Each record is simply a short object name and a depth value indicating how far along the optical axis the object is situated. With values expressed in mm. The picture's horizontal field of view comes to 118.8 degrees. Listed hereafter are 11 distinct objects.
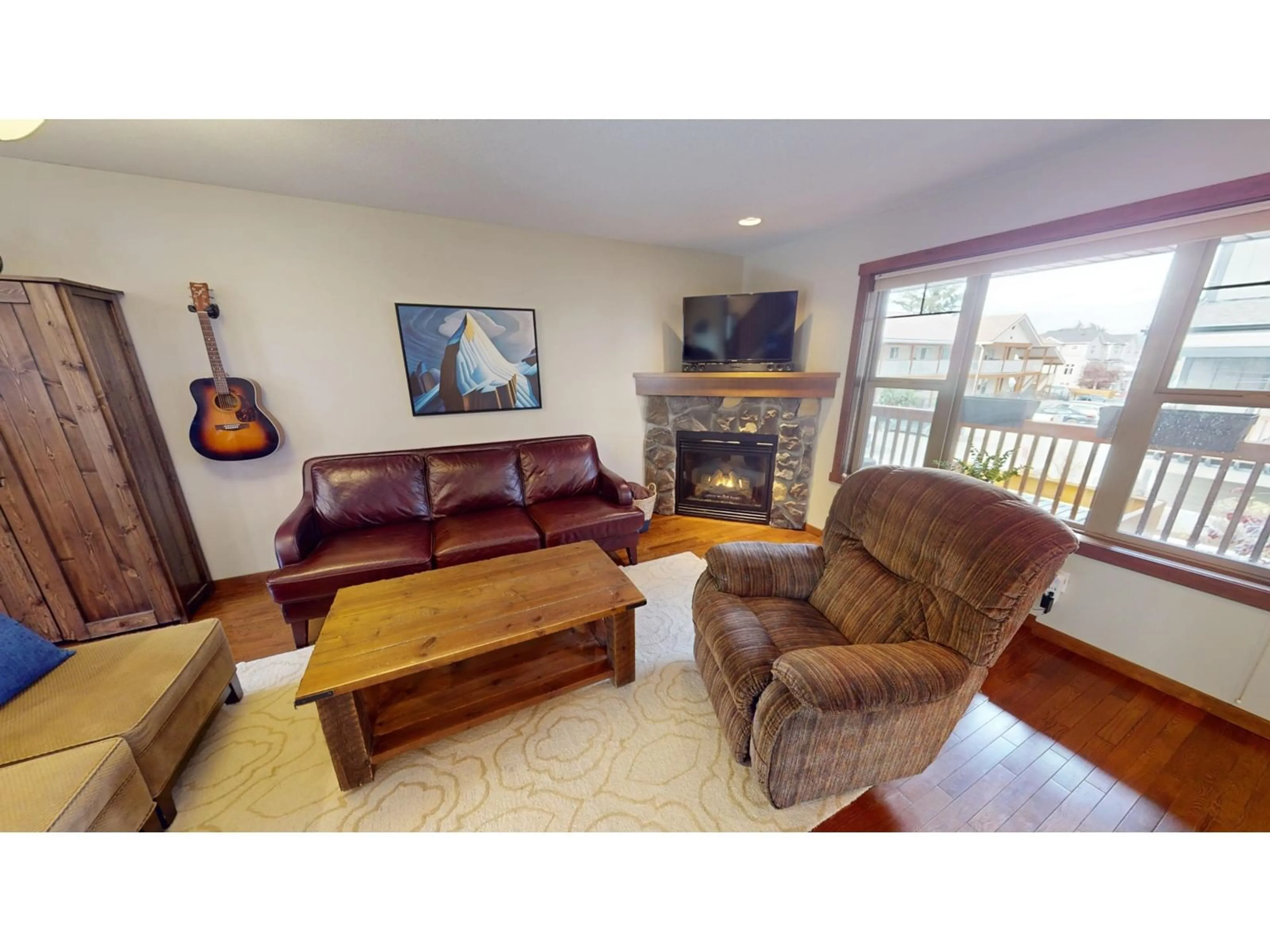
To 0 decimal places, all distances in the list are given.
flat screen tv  2969
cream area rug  1138
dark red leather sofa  1896
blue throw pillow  1055
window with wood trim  1427
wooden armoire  1613
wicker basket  2971
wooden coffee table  1155
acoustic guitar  2094
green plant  2047
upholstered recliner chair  994
